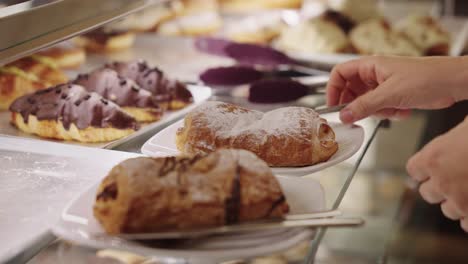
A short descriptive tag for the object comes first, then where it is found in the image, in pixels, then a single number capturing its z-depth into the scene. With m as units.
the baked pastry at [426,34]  1.35
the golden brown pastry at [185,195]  0.67
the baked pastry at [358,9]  1.51
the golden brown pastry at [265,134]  0.80
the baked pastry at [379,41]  1.32
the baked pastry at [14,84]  1.03
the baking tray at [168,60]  0.99
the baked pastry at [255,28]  1.41
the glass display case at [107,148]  0.73
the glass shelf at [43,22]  0.80
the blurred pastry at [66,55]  1.16
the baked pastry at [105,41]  1.25
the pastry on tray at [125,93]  0.98
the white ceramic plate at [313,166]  0.80
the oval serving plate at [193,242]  0.67
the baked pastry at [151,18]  1.36
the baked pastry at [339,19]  1.43
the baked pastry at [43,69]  1.09
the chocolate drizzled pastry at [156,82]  1.02
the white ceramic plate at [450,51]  1.29
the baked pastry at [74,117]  0.92
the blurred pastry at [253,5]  1.62
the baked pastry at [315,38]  1.34
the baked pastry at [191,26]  1.42
